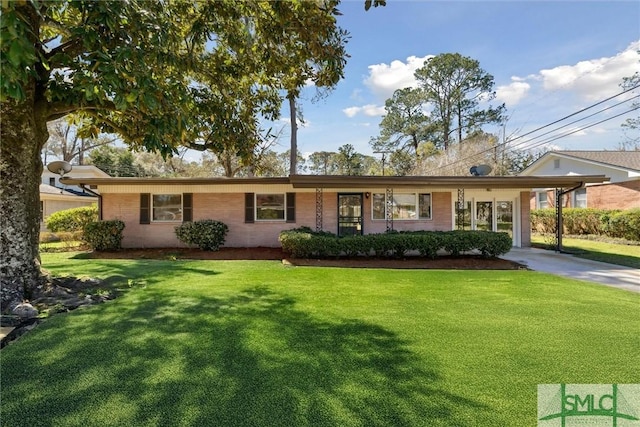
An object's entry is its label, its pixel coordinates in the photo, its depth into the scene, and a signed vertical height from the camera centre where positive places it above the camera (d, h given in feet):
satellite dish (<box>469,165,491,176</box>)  43.65 +5.88
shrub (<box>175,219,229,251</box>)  39.19 -2.08
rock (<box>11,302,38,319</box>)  14.37 -4.10
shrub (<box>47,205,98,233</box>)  51.75 -0.49
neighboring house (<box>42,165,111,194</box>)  76.69 +9.92
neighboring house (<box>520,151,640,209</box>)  53.87 +6.76
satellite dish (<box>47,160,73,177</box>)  37.01 +5.58
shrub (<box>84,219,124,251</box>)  38.50 -2.00
